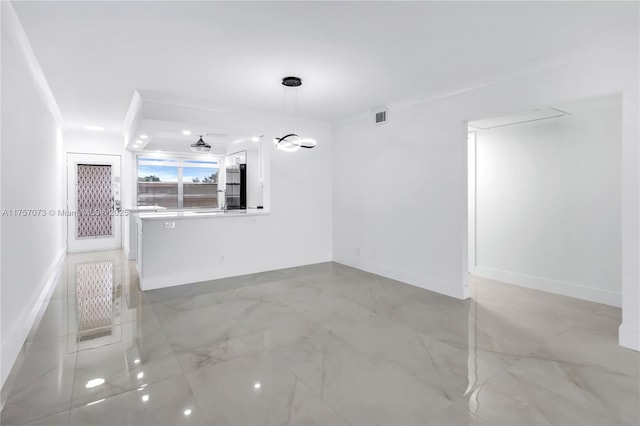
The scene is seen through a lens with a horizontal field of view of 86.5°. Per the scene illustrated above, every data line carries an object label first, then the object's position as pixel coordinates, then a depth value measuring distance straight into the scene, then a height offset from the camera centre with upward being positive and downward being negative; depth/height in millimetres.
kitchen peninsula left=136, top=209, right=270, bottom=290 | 4781 -538
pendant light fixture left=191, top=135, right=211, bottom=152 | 7387 +1420
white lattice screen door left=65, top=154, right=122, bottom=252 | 7660 +210
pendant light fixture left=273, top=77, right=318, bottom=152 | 4051 +915
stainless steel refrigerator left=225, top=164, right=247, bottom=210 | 8719 +605
